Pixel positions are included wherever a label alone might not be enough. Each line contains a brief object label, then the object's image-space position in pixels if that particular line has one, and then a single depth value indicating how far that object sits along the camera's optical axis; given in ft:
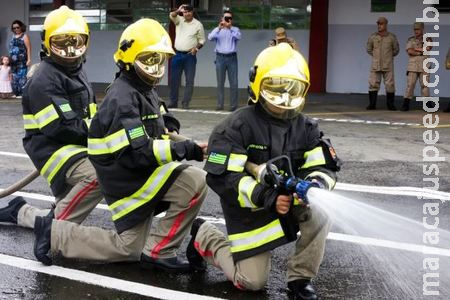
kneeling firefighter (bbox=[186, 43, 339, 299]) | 14.24
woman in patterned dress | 54.10
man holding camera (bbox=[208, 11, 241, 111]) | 46.16
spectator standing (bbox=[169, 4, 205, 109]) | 46.65
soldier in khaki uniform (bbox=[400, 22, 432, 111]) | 46.57
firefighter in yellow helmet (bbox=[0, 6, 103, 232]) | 17.49
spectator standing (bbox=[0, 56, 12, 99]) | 55.83
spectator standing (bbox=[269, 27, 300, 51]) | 45.62
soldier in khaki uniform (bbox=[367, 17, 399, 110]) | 47.70
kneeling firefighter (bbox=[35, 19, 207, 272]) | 15.62
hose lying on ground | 19.83
